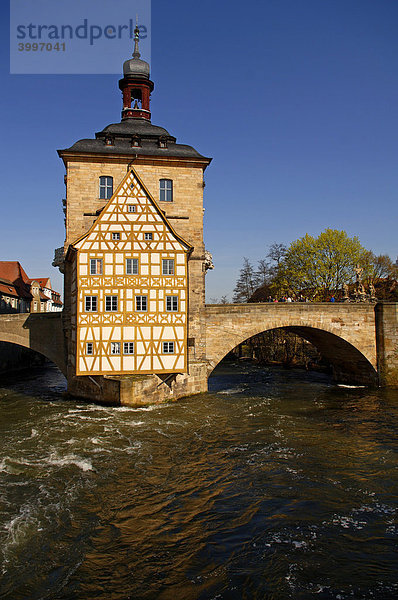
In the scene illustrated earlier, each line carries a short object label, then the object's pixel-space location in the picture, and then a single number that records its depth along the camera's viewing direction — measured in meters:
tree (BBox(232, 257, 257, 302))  50.06
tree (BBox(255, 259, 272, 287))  49.38
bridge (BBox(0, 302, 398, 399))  22.92
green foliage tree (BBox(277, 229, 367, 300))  35.62
